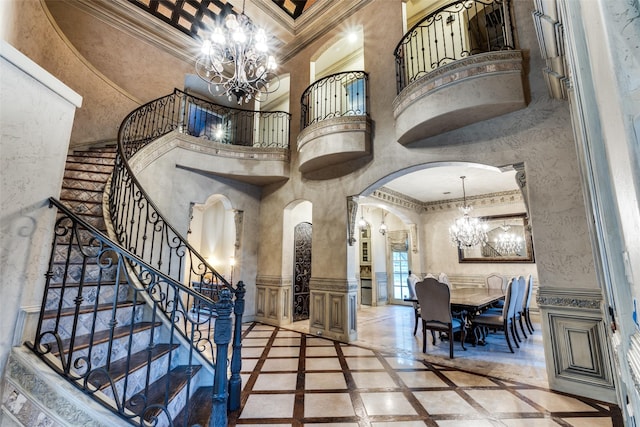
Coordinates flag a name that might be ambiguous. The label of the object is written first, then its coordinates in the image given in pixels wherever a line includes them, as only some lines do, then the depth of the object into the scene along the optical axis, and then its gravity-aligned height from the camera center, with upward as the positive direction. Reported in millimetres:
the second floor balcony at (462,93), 3188 +2044
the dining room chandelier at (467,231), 5969 +756
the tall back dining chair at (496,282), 6074 -317
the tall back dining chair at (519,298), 4313 -476
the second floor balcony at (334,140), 4562 +2070
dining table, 4014 -504
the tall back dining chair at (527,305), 4969 -667
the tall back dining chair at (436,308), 3797 -560
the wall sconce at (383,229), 8609 +1138
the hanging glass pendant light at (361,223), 7620 +1154
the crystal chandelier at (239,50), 3229 +2522
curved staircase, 1628 -478
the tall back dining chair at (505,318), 4012 -745
